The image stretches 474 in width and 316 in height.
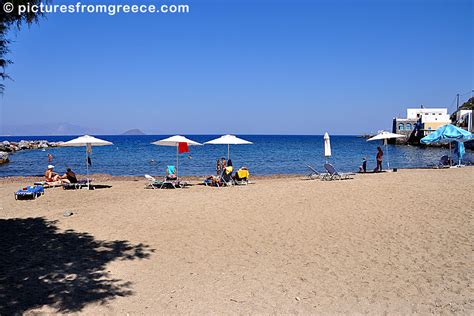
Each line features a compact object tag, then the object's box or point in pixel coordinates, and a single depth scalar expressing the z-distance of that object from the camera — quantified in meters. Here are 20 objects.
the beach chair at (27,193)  12.52
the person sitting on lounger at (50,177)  16.03
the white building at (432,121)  64.07
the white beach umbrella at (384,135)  20.22
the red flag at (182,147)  16.14
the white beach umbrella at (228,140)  16.58
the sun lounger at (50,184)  15.58
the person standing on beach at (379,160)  19.86
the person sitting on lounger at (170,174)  15.70
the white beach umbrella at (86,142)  15.36
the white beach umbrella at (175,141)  15.98
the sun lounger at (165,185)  15.20
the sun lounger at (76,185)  15.14
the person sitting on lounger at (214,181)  15.44
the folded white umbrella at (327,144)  17.06
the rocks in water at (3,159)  34.86
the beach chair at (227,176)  15.37
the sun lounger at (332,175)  15.81
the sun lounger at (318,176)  16.24
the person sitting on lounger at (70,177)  15.64
